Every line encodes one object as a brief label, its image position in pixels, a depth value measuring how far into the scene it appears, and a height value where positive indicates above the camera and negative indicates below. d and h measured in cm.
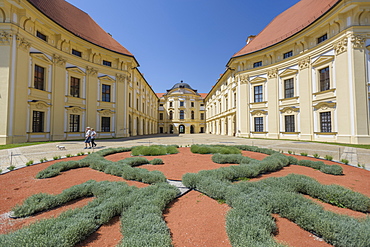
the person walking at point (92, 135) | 1173 -42
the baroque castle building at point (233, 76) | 1398 +597
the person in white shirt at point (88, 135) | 1169 -46
